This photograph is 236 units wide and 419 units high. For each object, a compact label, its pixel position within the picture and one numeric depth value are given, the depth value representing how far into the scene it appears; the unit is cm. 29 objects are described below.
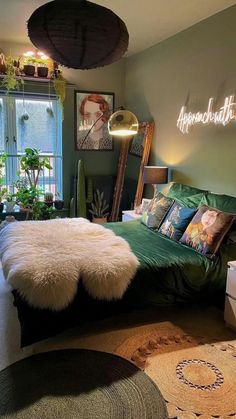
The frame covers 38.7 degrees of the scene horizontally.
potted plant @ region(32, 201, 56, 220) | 462
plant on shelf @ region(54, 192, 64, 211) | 502
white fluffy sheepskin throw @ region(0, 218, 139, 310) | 218
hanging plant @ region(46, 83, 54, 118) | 496
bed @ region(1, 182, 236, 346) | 222
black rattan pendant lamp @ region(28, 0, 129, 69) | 163
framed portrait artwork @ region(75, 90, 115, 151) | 505
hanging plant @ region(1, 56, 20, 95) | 447
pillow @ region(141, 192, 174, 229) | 348
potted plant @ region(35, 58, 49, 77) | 463
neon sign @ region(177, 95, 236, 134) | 328
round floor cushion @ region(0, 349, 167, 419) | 176
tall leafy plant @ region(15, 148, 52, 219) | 460
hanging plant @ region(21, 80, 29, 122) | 482
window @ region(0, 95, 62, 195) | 475
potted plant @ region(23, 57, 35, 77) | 457
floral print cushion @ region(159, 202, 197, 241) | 313
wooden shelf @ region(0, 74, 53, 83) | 459
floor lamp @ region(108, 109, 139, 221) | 395
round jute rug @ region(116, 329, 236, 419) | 182
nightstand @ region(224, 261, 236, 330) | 250
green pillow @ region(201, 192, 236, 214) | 300
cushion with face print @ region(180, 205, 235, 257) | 275
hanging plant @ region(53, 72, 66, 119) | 473
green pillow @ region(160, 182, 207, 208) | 339
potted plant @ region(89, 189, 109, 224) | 515
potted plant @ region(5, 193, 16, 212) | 467
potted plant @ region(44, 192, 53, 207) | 493
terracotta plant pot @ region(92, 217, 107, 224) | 514
